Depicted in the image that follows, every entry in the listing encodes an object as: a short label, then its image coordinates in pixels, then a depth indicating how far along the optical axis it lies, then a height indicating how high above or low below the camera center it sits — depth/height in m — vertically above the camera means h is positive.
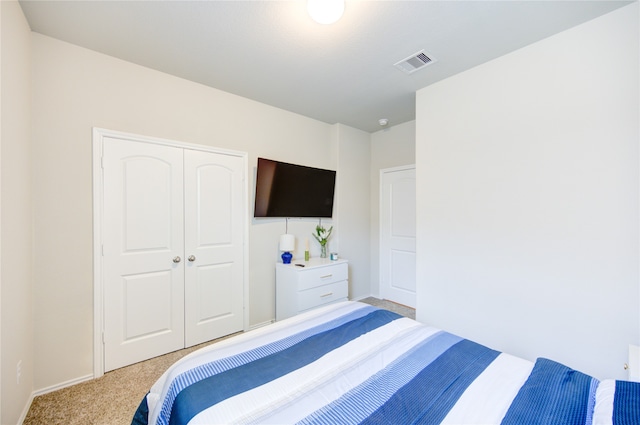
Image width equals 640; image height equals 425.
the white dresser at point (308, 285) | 3.01 -0.86
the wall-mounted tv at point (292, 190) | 3.09 +0.28
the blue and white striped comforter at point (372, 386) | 0.94 -0.71
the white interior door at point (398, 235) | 3.81 -0.34
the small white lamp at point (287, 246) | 3.23 -0.41
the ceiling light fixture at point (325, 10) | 1.57 +1.21
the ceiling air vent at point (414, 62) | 2.24 +1.30
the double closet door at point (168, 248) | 2.27 -0.34
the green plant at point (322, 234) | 3.69 -0.31
